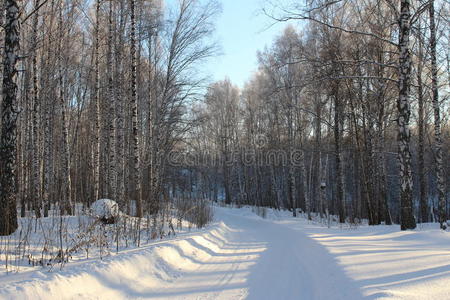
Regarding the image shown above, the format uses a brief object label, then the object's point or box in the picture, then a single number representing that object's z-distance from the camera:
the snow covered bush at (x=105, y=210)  9.76
